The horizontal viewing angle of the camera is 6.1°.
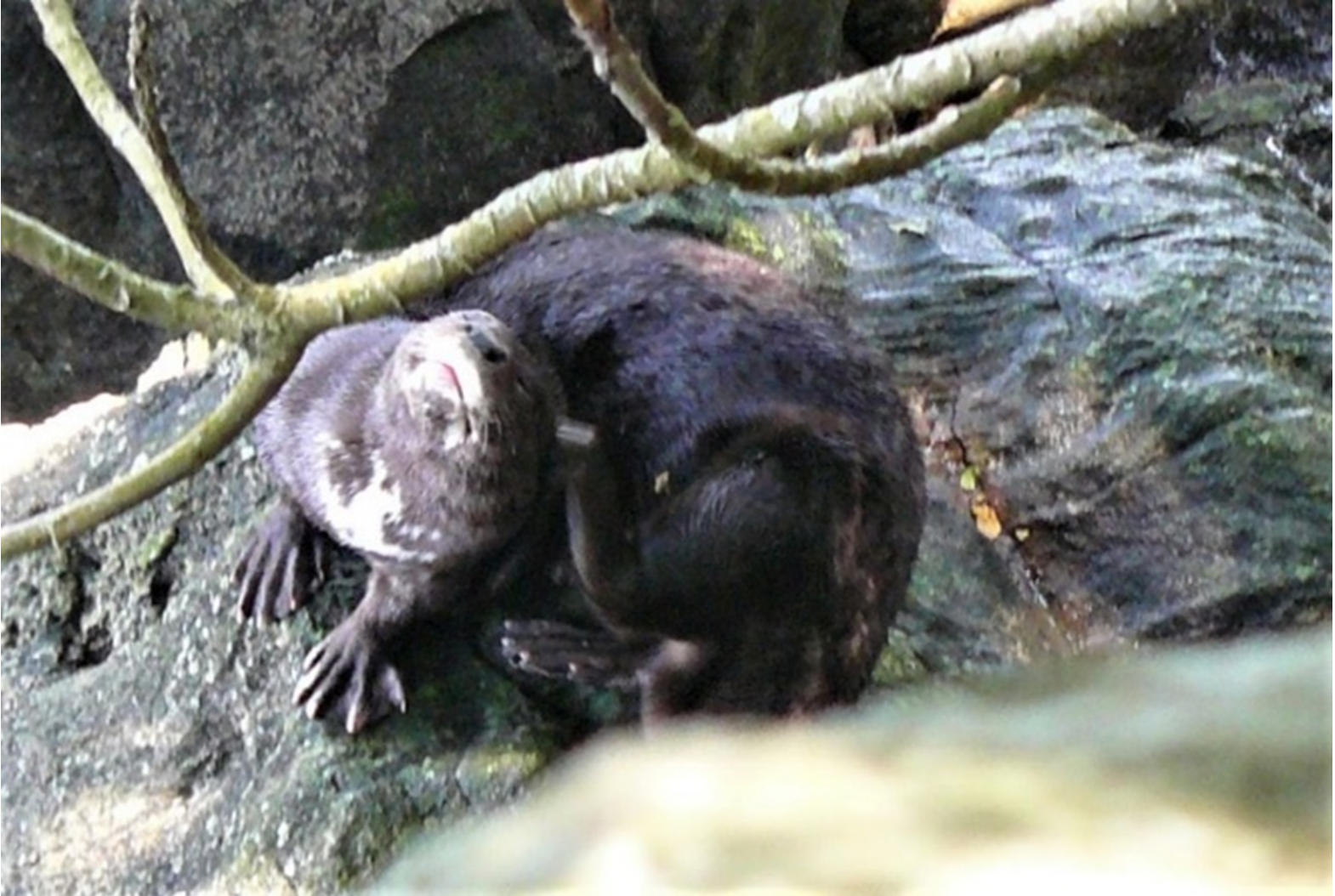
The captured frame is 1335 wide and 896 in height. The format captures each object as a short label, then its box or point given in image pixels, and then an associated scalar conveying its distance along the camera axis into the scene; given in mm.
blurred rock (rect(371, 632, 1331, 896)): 2814
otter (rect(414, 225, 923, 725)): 8200
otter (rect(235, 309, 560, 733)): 8222
